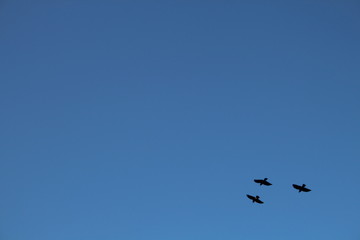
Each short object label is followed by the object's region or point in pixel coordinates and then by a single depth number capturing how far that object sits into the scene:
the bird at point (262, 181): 108.90
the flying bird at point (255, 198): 113.76
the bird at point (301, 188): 108.26
